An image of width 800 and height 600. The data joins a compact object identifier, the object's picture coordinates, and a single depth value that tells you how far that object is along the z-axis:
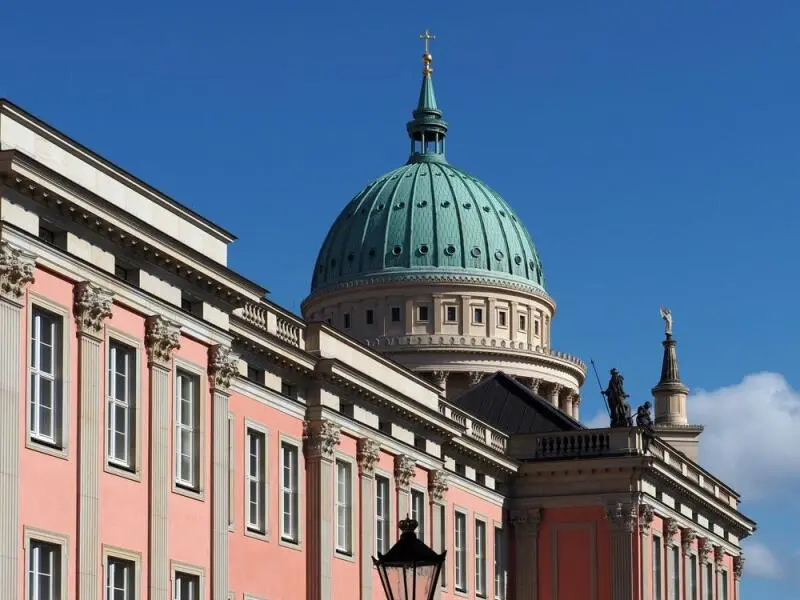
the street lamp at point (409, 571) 27.61
